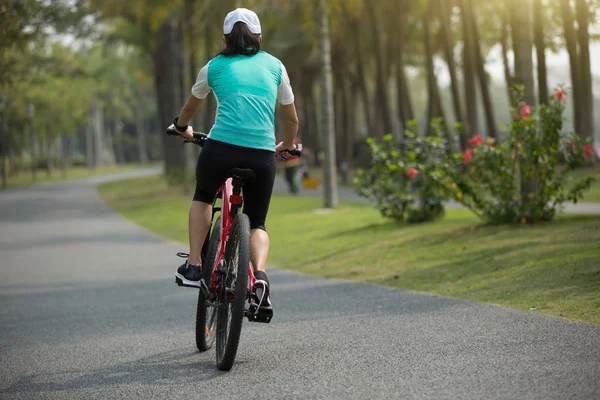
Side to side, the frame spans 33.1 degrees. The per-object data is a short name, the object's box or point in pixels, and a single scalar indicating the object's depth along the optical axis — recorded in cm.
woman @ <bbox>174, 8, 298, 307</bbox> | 592
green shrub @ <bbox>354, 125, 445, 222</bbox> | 1502
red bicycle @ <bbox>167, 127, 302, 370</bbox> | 561
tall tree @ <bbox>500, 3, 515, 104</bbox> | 3747
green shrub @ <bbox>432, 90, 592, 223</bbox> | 1262
